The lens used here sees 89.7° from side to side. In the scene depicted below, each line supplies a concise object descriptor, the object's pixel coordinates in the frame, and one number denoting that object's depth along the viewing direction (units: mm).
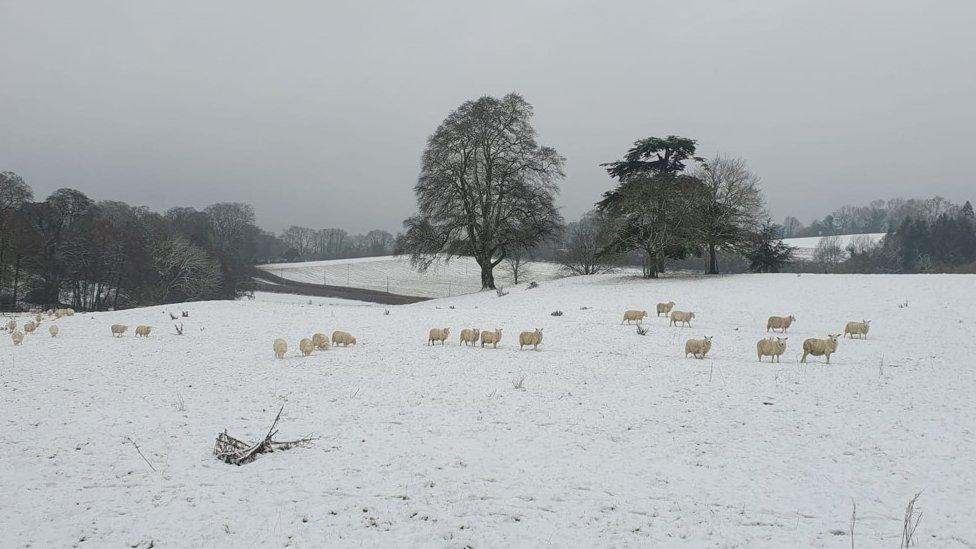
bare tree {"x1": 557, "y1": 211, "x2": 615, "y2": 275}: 55562
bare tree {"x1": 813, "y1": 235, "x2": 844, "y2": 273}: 83350
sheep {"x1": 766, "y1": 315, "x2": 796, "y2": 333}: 18547
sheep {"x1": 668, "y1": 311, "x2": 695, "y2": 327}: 19797
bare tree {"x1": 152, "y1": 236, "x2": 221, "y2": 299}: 50625
